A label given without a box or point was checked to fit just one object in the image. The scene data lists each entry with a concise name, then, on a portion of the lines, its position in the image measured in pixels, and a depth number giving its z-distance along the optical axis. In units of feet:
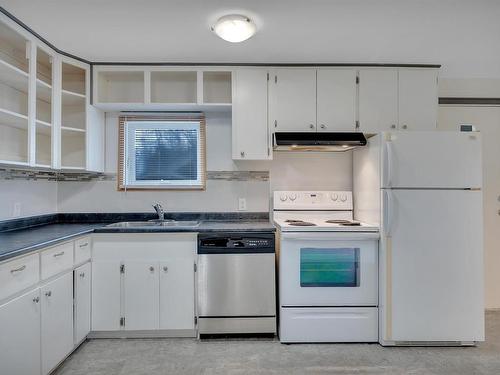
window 10.25
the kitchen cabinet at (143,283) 8.29
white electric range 8.14
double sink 9.59
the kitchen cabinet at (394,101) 9.26
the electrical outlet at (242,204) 10.32
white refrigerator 7.95
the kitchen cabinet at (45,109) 7.32
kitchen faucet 9.90
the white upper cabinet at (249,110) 9.23
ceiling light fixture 6.66
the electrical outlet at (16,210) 8.28
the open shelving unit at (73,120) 9.59
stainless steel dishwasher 8.30
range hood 8.85
